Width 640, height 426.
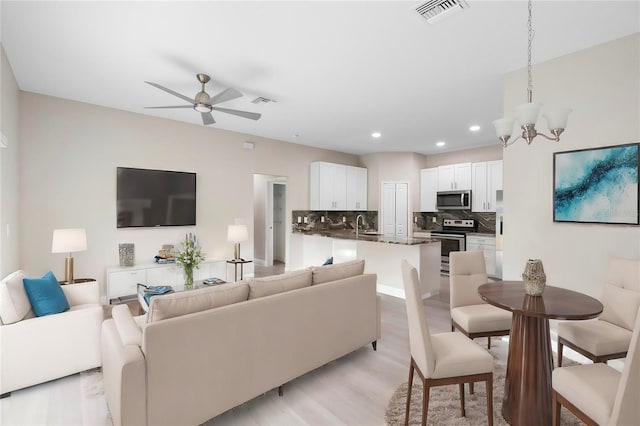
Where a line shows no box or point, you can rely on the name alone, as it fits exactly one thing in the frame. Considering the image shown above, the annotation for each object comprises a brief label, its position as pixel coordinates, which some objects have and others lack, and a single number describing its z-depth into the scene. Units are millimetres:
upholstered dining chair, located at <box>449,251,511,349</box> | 2617
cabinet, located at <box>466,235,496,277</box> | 6418
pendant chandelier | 2006
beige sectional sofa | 1700
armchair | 2248
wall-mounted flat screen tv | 4666
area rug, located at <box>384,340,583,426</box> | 2047
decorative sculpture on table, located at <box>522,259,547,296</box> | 2033
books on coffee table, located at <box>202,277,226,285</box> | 4004
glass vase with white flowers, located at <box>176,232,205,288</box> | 3805
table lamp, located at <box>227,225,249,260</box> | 4953
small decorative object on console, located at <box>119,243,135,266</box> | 4570
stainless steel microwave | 6938
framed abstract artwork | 2547
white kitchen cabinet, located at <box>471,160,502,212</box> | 6551
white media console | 4293
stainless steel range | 6840
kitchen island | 4824
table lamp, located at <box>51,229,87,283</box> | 3453
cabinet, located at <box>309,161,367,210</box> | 7164
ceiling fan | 3057
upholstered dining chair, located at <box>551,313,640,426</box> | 1380
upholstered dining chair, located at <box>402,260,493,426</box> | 1837
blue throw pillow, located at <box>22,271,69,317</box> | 2492
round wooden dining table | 1923
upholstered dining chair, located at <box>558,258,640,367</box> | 2180
